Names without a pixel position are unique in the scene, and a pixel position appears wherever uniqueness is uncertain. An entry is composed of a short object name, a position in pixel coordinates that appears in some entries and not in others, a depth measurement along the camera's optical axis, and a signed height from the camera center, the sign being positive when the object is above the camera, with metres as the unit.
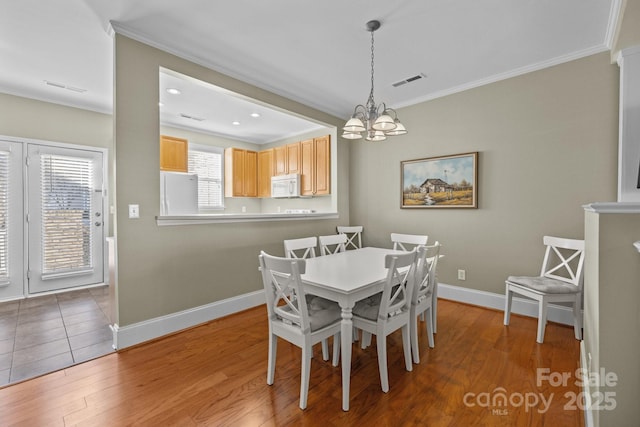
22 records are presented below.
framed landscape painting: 3.38 +0.36
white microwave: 5.18 +0.46
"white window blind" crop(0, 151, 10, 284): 3.54 -0.06
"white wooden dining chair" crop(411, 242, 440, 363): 2.15 -0.69
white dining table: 1.67 -0.47
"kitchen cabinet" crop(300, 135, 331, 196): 4.71 +0.76
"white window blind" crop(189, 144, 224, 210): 5.49 +0.75
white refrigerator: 3.76 +0.22
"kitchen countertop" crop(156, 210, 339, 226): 2.69 -0.10
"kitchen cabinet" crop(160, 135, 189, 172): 4.68 +0.95
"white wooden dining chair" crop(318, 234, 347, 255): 3.02 -0.35
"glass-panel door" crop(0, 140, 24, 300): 3.55 -0.16
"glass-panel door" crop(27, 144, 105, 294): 3.75 -0.12
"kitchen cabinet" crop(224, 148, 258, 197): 5.76 +0.77
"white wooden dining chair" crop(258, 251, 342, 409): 1.66 -0.69
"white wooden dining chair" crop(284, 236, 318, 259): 2.62 -0.35
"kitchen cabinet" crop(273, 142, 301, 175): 5.27 +1.00
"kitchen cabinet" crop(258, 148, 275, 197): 5.87 +0.83
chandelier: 2.22 +0.70
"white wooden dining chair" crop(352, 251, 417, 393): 1.80 -0.70
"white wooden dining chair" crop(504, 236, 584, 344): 2.46 -0.68
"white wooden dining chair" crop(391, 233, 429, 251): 3.05 -0.34
